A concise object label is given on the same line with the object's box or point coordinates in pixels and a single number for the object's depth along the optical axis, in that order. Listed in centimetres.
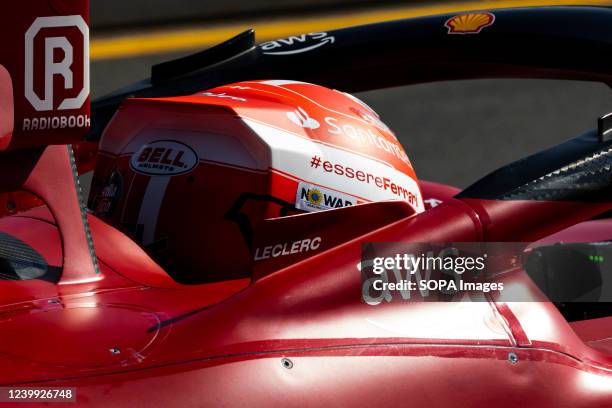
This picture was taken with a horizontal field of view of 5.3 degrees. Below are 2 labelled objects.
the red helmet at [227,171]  583
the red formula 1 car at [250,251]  566
